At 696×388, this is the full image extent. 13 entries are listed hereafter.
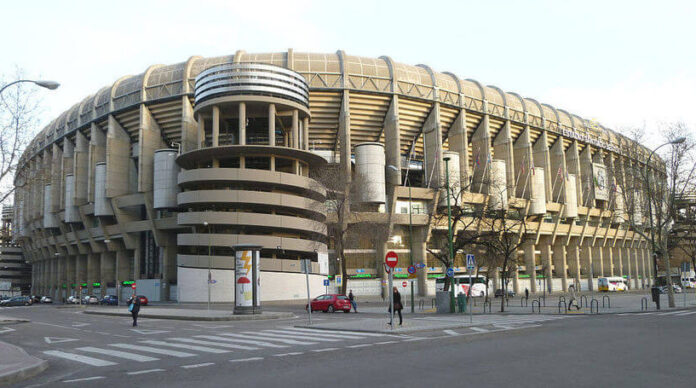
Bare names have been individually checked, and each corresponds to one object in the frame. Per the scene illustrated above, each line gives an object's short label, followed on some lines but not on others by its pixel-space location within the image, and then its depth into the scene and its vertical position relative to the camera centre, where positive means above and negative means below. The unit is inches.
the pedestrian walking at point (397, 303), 768.3 -73.1
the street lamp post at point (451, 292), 1155.9 -89.3
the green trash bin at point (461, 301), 1161.0 -108.6
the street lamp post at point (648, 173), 1101.9 +181.4
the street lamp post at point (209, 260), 2005.3 -19.1
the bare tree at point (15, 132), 1029.8 +243.3
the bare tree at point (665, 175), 1306.6 +175.0
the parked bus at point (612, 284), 3137.3 -217.8
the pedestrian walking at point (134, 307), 896.9 -82.4
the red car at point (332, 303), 1348.4 -125.8
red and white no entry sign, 723.4 -11.3
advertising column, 1109.7 -55.9
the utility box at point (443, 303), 1180.5 -113.9
